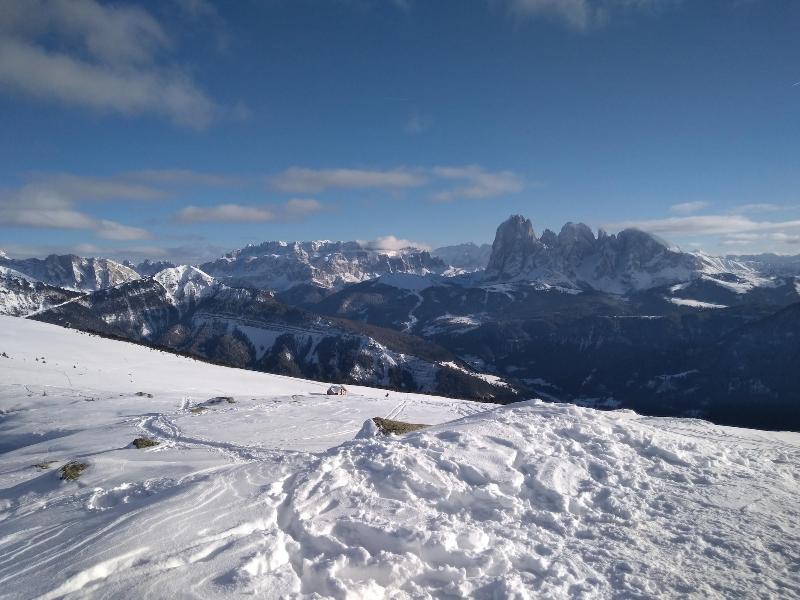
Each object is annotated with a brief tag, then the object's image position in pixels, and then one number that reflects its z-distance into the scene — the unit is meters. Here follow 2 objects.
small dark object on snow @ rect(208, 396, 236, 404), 38.91
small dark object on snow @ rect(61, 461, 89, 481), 15.92
